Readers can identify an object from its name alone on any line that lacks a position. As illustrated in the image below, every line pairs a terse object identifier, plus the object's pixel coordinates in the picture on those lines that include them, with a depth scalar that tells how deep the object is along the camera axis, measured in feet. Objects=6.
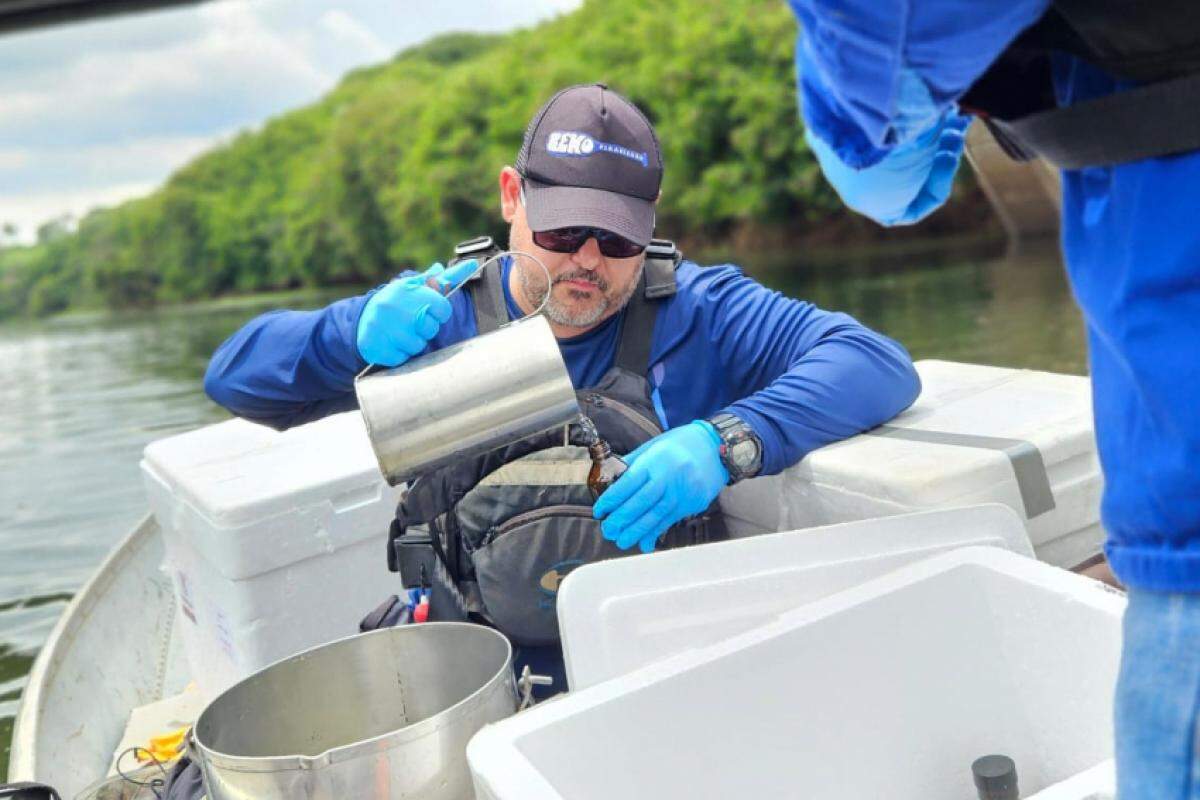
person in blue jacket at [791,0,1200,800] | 2.87
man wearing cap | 7.39
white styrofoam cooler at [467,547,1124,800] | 4.70
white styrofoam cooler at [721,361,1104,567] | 6.29
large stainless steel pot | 5.06
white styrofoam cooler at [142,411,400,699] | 8.79
